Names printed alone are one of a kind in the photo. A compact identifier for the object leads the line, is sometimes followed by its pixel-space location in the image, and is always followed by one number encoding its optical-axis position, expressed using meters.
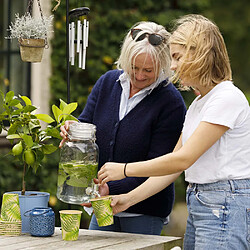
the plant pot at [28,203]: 3.88
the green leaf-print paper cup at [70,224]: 3.63
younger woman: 3.24
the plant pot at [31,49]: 4.13
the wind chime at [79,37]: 4.31
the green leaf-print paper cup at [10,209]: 3.78
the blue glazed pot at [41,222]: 3.75
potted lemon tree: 3.87
